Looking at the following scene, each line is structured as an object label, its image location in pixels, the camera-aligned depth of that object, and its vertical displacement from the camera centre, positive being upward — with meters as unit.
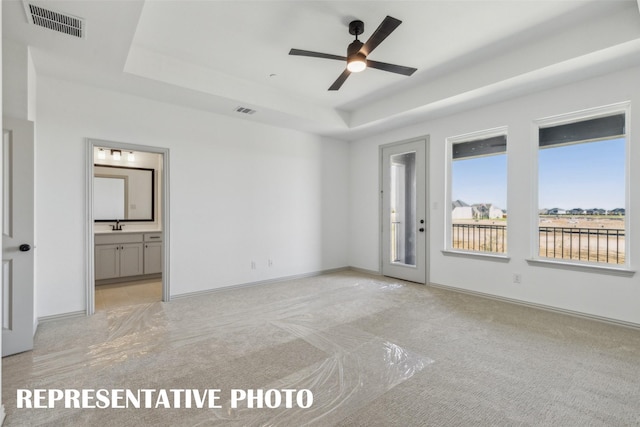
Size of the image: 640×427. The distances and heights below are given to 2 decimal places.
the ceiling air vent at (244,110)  4.47 +1.50
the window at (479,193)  4.46 +0.30
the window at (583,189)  3.52 +0.28
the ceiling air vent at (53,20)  2.41 +1.55
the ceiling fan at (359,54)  2.75 +1.47
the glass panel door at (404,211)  5.23 +0.02
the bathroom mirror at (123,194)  5.39 +0.33
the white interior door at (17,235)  2.66 -0.21
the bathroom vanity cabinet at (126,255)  4.96 -0.72
